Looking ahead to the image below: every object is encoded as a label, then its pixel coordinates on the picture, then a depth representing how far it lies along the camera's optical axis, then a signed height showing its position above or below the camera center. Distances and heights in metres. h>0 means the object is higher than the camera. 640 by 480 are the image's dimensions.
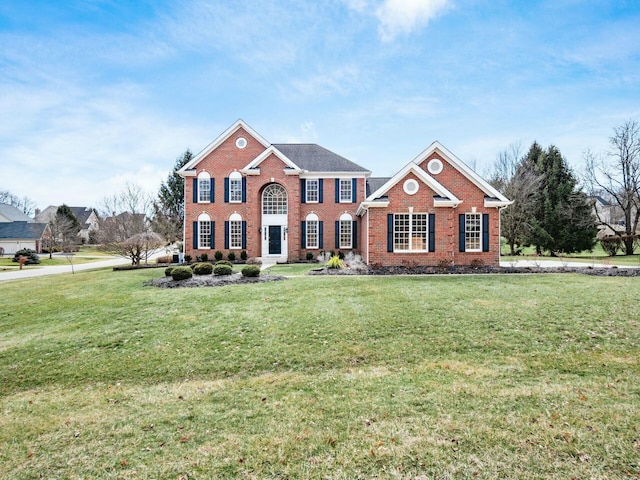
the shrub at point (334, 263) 16.23 -1.05
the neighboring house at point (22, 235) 43.22 +1.54
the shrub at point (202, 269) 15.21 -1.20
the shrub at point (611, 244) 26.58 -0.40
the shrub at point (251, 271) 13.82 -1.21
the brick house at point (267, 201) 22.62 +3.17
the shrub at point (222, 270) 14.62 -1.21
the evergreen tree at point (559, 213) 28.94 +2.54
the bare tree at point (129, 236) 21.35 +0.64
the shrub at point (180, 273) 13.77 -1.26
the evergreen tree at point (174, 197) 38.72 +6.20
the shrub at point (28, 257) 32.15 -1.14
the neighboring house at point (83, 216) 62.28 +6.13
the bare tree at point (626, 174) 28.42 +6.04
